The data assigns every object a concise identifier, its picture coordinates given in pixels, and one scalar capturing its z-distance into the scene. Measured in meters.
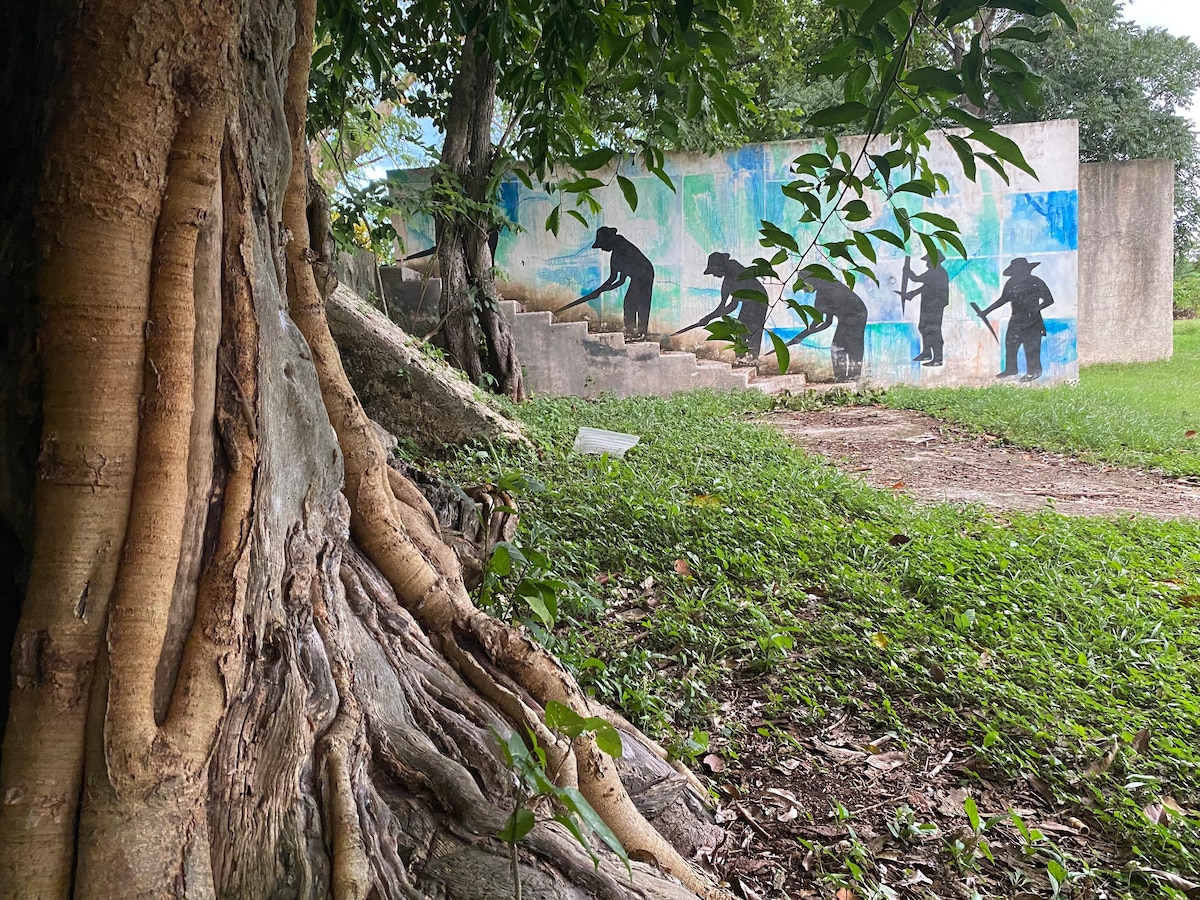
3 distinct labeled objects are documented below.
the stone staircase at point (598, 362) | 11.12
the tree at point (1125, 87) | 14.05
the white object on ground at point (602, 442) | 5.76
